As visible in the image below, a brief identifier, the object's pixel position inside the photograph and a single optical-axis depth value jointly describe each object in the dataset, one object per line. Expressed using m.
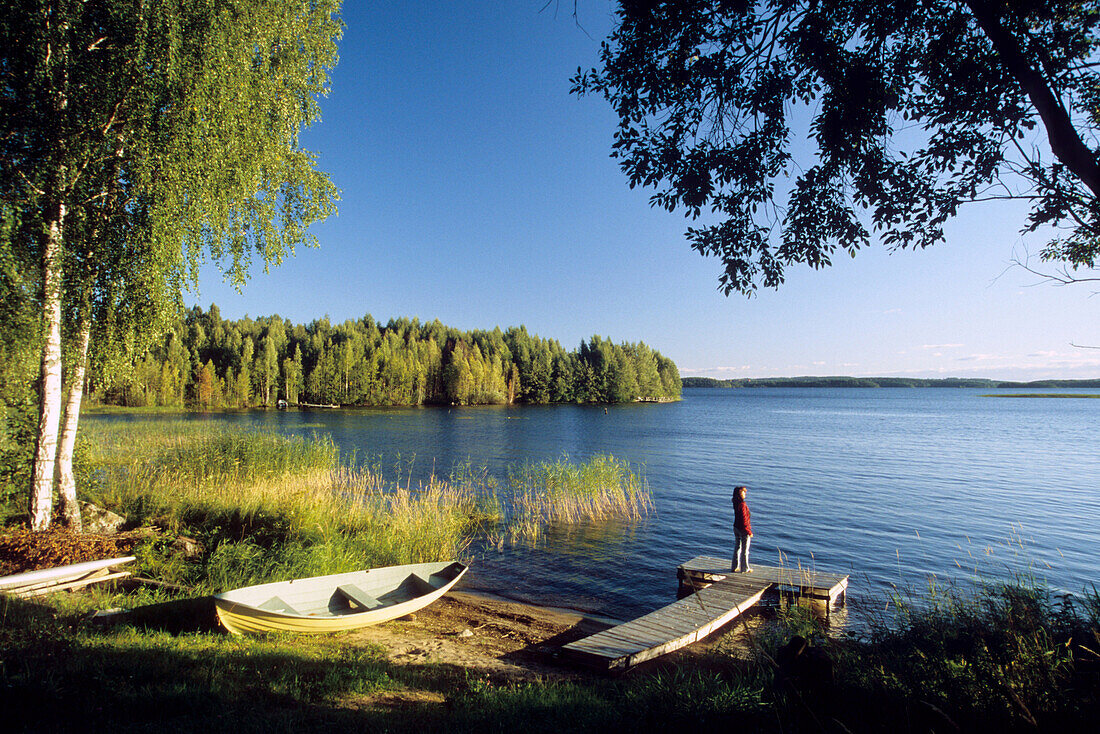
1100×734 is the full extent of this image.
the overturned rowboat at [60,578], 7.98
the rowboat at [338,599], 7.75
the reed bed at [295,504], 11.02
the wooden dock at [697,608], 8.38
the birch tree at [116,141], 8.57
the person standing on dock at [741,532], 12.09
